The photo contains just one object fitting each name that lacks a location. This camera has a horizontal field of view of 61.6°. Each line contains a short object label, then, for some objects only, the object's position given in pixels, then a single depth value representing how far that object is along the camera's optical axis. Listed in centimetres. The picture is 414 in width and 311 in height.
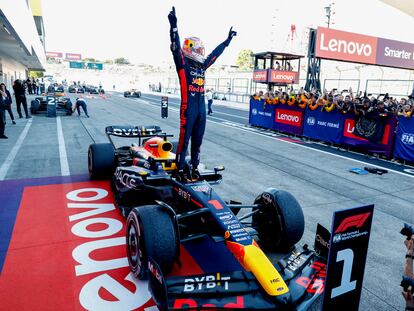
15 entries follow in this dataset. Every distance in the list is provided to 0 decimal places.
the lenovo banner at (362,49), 2030
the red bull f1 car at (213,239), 285
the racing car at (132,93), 3878
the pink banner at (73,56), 12338
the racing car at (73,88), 3866
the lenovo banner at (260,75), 2577
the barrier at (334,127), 1018
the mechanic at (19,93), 1491
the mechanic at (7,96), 1261
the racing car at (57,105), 1808
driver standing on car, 434
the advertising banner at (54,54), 11838
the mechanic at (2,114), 1106
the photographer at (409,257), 272
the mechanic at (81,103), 1768
